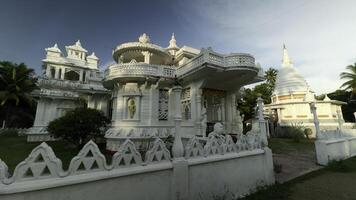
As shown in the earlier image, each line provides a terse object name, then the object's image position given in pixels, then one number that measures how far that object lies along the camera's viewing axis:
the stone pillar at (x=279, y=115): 23.91
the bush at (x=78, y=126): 10.41
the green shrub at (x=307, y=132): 20.33
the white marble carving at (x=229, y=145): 4.74
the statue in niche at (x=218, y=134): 4.65
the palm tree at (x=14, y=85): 20.55
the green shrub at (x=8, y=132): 20.86
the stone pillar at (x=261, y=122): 5.76
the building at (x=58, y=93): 15.77
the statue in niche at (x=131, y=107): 11.11
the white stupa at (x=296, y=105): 21.06
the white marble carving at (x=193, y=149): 3.87
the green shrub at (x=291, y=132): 19.88
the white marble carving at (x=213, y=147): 4.23
